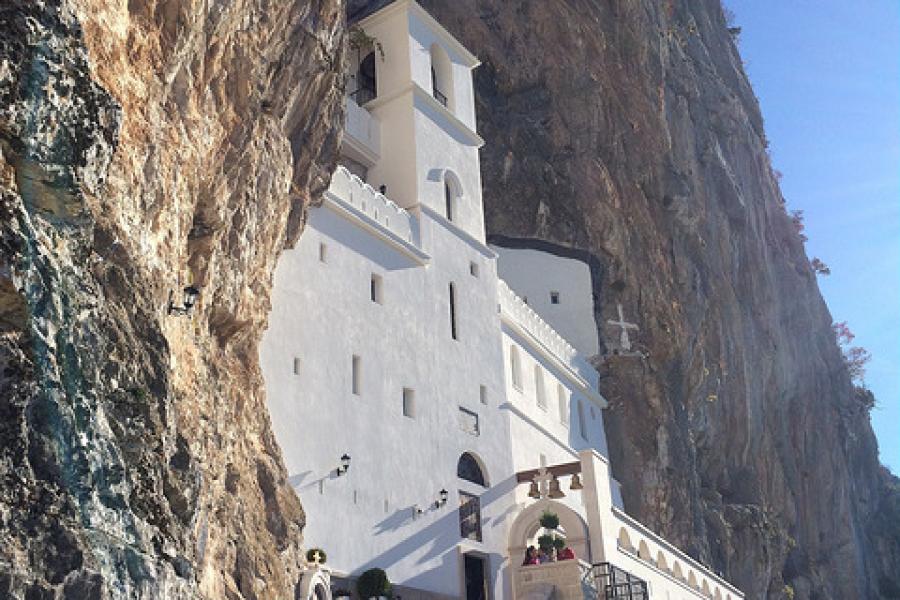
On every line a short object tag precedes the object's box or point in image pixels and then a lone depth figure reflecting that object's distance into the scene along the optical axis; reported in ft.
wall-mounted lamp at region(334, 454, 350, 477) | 65.82
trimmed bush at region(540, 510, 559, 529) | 79.00
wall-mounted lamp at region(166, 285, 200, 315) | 43.11
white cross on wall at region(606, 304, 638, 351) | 119.14
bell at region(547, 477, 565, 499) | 83.20
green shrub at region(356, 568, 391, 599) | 63.57
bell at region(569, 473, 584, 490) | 84.79
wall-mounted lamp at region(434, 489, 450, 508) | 75.67
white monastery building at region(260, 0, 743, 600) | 66.44
